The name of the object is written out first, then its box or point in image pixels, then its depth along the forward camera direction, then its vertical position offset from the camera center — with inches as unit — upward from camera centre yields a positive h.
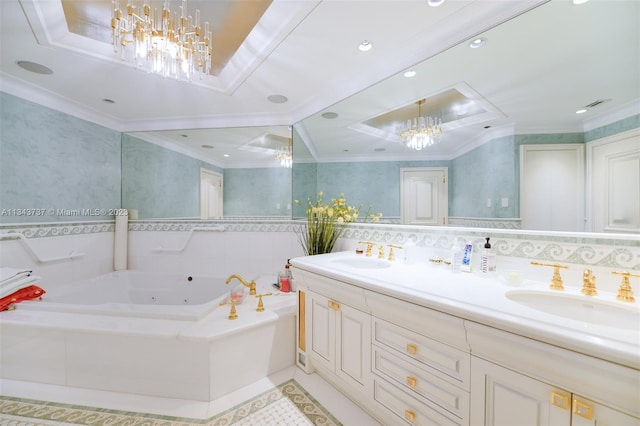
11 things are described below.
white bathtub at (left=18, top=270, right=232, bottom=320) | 92.9 -31.2
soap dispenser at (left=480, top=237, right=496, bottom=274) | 51.8 -9.3
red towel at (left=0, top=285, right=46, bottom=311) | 71.9 -24.7
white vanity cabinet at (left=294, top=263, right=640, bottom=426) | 26.3 -20.8
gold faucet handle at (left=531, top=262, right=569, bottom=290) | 42.9 -10.7
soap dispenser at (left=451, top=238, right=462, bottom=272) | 54.6 -9.3
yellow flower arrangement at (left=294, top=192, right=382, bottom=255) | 86.0 -2.4
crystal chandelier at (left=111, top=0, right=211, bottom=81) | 53.2 +38.7
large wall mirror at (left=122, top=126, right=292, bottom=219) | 115.3 +19.1
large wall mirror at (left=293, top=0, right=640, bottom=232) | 40.5 +22.3
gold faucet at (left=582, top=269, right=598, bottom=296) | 39.2 -10.4
